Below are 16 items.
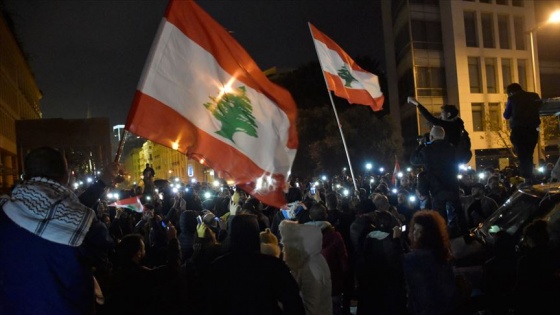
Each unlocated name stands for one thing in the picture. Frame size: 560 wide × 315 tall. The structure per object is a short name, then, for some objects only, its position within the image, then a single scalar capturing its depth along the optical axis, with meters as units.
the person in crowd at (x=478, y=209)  7.82
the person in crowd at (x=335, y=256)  6.33
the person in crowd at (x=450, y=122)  7.40
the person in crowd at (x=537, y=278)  4.31
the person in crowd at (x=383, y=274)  5.53
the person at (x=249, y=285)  3.45
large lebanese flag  4.76
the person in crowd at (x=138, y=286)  4.00
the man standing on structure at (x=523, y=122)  7.71
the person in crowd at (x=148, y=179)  13.84
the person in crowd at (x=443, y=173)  6.70
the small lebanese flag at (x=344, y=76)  10.69
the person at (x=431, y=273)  4.18
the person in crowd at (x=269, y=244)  4.89
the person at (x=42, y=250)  3.09
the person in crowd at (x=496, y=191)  9.40
